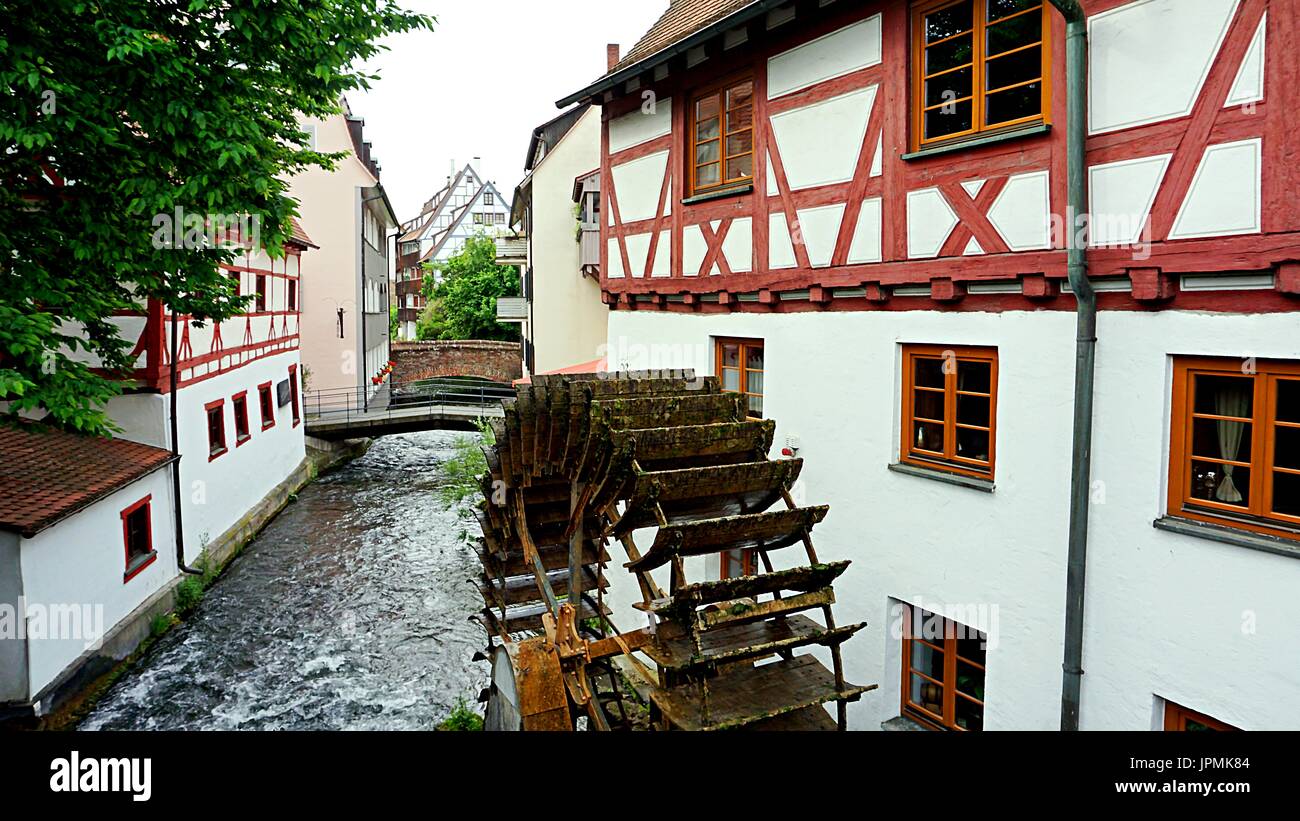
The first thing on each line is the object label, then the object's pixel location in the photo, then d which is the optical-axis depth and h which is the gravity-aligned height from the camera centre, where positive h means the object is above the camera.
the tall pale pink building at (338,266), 28.70 +2.66
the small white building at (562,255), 23.12 +2.44
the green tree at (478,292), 42.09 +2.51
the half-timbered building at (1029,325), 4.55 +0.11
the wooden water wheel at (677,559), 5.16 -1.60
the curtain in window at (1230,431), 4.69 -0.49
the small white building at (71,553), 9.44 -2.63
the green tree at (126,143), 6.39 +1.61
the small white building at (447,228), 61.44 +8.58
